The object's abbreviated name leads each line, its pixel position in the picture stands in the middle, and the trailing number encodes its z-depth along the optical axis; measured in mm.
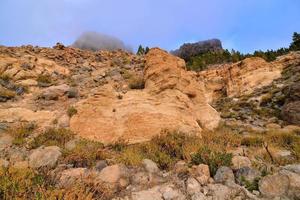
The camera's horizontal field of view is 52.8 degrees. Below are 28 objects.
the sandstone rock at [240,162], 5989
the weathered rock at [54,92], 10897
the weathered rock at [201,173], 5422
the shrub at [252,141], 7923
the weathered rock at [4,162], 5736
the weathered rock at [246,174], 5431
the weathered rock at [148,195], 4888
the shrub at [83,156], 6094
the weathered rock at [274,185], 4980
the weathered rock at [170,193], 4938
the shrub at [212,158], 5895
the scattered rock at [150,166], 5863
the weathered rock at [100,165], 5812
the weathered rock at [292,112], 12008
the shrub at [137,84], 11672
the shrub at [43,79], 13414
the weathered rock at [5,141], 7102
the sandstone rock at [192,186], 5113
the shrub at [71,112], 9055
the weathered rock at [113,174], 5293
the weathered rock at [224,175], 5450
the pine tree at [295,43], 41897
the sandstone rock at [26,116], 8930
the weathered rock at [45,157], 5856
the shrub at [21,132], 7264
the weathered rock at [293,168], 5574
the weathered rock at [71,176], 4986
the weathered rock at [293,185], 4859
